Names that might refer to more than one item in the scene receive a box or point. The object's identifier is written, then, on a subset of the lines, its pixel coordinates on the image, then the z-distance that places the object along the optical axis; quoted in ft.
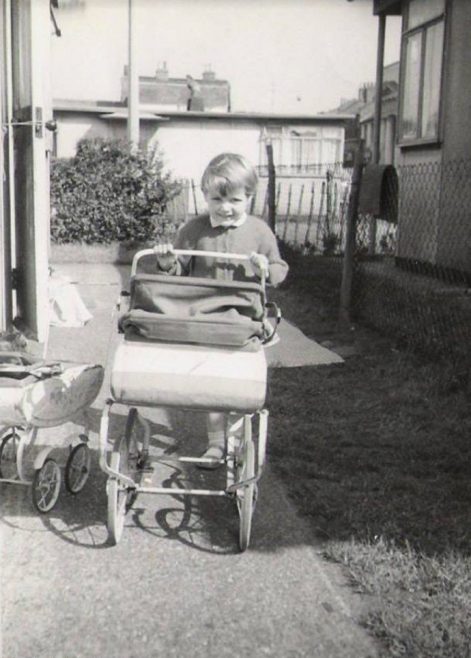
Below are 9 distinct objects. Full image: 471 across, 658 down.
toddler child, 12.44
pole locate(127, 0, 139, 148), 63.82
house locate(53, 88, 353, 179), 98.53
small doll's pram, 12.23
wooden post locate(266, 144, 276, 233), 37.35
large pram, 11.14
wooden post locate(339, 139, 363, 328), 26.89
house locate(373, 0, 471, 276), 30.58
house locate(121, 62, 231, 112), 126.41
